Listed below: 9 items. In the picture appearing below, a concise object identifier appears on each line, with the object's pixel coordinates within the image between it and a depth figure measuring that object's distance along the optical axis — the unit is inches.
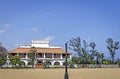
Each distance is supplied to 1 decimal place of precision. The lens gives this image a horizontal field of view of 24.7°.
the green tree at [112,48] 2965.1
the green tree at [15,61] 2605.8
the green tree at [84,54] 2950.8
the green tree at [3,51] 3022.1
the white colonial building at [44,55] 3088.1
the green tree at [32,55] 2760.8
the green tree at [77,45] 3035.2
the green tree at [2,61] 2605.8
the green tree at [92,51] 2960.1
